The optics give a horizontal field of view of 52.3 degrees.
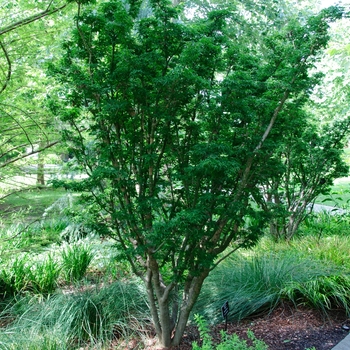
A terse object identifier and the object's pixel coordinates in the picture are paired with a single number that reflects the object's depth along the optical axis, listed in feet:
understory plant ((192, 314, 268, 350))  6.62
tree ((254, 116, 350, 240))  17.79
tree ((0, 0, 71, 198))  10.86
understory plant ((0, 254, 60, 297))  14.87
